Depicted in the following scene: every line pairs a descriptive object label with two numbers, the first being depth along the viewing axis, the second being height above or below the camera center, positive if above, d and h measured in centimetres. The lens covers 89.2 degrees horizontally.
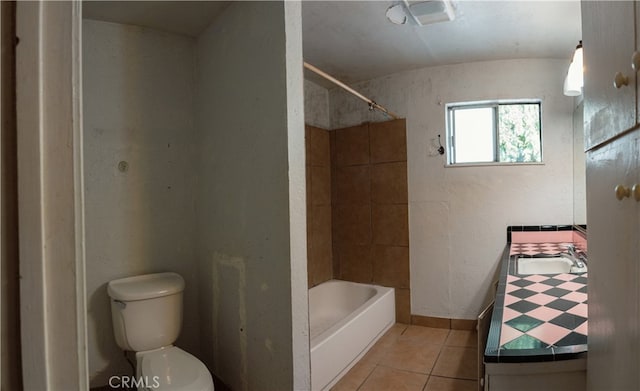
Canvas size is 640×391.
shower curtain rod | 201 +77
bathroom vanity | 101 -50
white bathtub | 208 -105
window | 282 +54
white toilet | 159 -68
